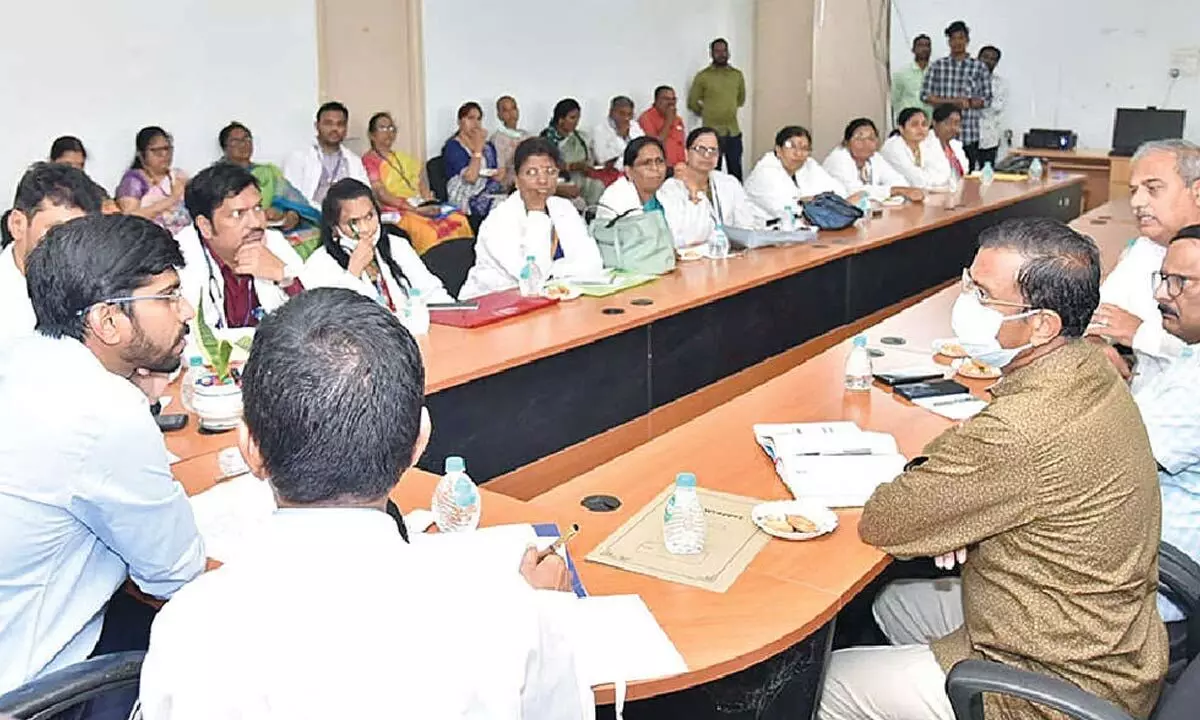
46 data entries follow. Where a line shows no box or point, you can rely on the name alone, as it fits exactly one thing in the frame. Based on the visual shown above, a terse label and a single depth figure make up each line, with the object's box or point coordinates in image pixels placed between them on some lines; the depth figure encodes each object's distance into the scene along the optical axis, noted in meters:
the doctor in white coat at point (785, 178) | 6.73
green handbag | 4.65
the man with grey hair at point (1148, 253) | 3.32
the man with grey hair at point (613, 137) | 9.17
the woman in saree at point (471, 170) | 7.80
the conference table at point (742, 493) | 1.85
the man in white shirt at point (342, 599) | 1.14
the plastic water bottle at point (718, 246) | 4.96
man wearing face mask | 1.93
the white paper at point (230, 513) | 2.15
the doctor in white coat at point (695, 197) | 5.55
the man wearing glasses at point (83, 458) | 1.82
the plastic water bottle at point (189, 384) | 2.92
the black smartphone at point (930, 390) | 3.14
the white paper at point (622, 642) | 1.73
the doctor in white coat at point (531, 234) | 4.71
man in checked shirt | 10.14
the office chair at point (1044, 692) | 1.71
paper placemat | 2.04
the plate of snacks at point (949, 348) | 3.58
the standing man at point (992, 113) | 10.33
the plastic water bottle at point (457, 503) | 2.20
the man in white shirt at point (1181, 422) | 2.48
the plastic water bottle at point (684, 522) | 2.13
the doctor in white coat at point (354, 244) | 3.88
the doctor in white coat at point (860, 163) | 7.31
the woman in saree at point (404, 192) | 7.20
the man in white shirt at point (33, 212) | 3.04
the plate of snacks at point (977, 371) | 3.37
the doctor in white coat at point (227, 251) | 3.57
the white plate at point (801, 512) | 2.22
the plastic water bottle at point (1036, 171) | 7.92
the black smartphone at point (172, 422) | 2.81
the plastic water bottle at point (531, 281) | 4.18
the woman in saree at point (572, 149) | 8.59
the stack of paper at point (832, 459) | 2.42
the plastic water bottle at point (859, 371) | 3.19
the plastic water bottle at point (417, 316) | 3.65
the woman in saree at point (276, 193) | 6.63
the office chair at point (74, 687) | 1.72
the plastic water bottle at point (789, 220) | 5.50
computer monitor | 9.38
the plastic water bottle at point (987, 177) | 7.65
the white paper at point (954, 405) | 2.99
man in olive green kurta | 10.13
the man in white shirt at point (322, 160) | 7.06
